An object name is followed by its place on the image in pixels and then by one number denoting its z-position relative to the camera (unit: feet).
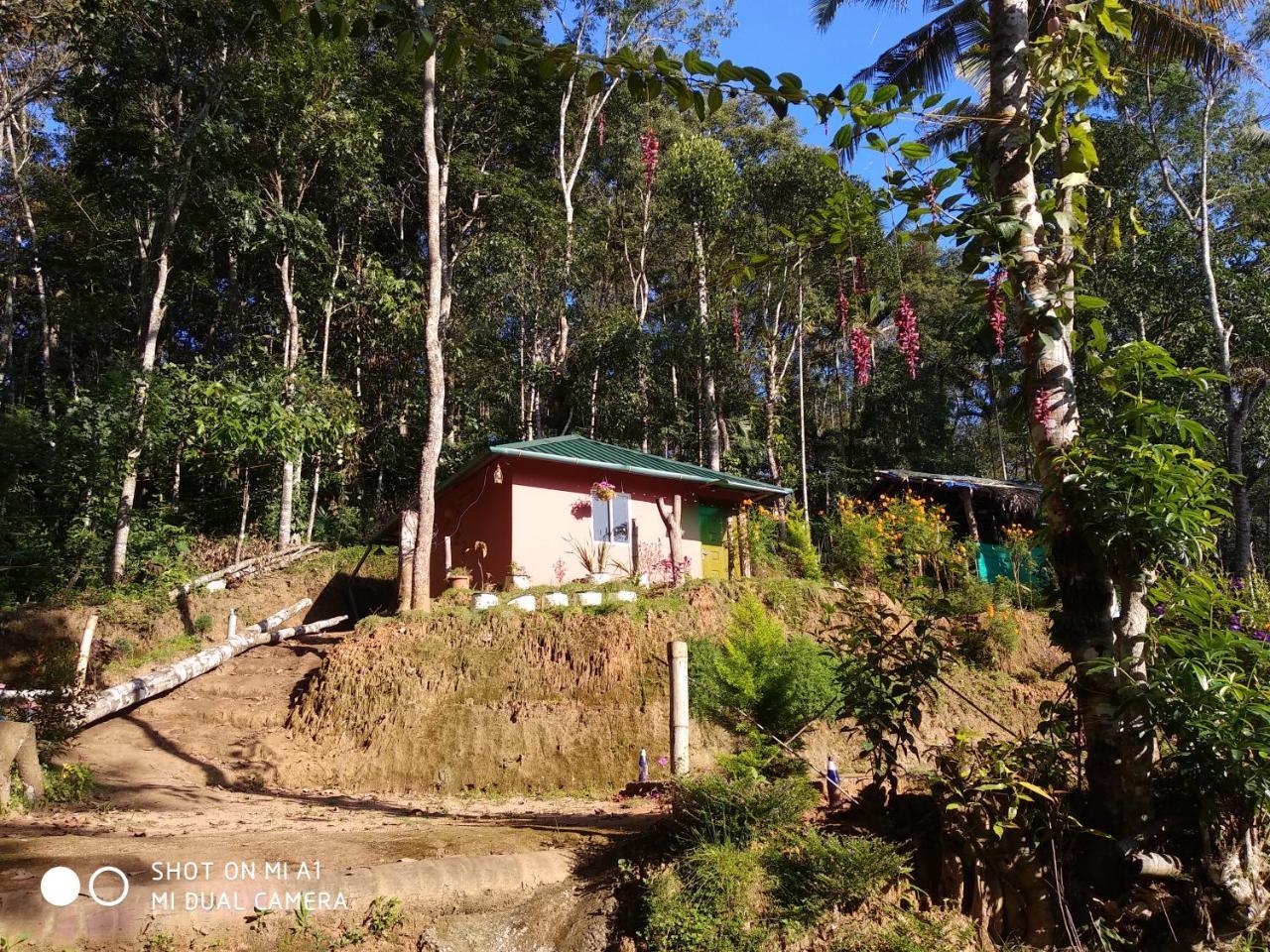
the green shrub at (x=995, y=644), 44.01
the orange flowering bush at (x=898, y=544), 49.14
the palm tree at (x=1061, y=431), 12.02
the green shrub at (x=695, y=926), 13.73
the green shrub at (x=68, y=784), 25.80
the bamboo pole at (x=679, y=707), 19.92
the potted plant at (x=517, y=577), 46.88
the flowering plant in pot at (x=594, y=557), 51.01
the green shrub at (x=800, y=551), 49.06
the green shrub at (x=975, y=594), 46.33
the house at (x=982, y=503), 63.67
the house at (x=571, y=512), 51.72
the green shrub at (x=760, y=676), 27.30
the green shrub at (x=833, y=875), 13.50
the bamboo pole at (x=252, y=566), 52.84
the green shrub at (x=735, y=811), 14.96
